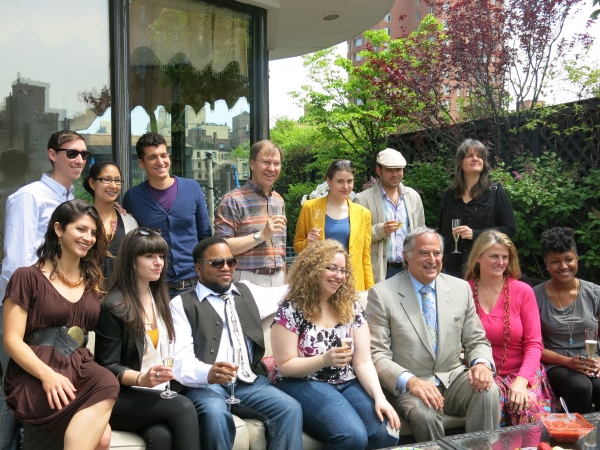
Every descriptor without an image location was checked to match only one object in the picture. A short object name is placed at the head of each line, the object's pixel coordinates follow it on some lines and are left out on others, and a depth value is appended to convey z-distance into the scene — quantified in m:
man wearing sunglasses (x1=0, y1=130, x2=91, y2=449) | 3.79
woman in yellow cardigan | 5.12
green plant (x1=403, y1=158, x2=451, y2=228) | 9.30
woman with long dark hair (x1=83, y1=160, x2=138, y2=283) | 4.21
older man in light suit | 3.89
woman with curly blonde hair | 3.69
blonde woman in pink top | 4.16
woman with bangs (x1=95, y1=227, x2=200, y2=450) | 3.38
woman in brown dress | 3.18
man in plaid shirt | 4.70
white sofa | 3.34
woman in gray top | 4.30
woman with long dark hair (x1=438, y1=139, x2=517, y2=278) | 5.19
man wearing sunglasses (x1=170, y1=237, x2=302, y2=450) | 3.51
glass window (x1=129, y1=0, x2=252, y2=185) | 5.88
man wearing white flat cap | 5.44
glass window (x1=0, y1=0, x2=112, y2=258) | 5.27
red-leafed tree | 8.73
